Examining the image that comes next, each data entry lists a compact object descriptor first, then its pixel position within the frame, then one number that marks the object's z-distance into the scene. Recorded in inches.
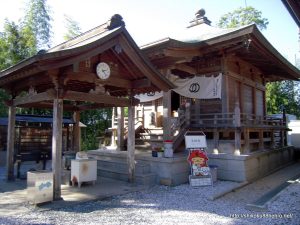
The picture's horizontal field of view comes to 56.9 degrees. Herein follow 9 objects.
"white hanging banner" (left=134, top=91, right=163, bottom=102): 438.5
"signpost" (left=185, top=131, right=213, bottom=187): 330.6
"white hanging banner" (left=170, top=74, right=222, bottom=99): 417.4
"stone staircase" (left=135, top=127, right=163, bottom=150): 433.7
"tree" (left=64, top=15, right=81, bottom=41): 835.4
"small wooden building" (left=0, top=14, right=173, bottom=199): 238.5
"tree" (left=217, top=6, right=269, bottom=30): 1047.6
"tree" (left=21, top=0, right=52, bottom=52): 714.2
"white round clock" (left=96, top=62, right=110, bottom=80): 272.2
